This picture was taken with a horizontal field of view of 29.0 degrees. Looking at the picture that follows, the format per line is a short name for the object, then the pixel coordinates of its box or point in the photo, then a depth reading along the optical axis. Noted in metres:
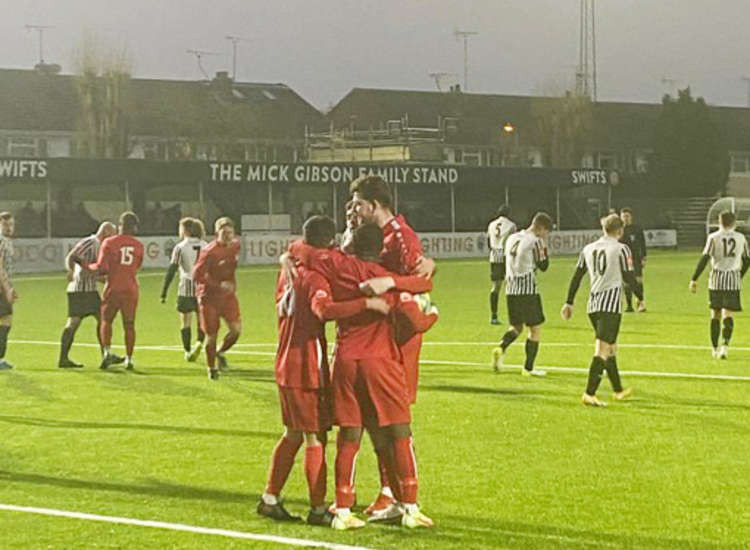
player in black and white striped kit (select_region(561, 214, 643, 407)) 15.78
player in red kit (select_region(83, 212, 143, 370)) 19.80
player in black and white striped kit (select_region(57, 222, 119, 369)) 20.50
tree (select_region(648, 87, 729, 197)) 92.19
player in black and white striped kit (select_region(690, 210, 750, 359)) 20.51
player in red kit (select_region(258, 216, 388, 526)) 9.50
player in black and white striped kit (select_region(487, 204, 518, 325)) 28.09
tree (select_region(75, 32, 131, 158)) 84.88
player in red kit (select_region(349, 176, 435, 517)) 9.80
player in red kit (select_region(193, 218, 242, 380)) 18.80
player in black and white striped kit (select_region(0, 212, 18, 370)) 20.67
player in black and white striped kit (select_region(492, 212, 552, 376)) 18.78
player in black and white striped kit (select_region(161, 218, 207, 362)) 21.56
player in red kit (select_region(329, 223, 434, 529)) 9.36
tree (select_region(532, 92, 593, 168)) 103.25
